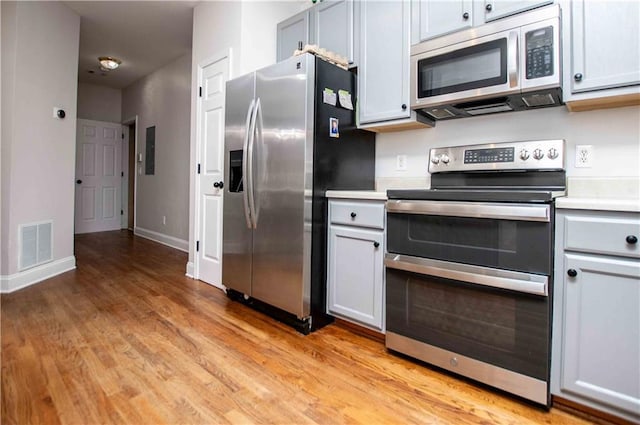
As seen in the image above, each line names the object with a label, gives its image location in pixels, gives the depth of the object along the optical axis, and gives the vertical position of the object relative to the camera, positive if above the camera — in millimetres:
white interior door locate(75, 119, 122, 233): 5980 +575
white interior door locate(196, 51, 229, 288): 3057 +365
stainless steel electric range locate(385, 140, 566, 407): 1383 -257
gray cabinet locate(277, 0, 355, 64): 2383 +1361
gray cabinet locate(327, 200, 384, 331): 1959 -309
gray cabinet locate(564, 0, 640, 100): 1443 +729
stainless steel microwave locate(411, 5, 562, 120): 1598 +737
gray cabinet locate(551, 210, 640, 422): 1232 -370
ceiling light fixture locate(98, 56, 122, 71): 4945 +2115
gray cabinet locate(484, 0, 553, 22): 1645 +1010
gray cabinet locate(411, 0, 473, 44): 1847 +1084
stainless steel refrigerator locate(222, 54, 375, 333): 2096 +247
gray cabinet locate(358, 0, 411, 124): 2102 +951
